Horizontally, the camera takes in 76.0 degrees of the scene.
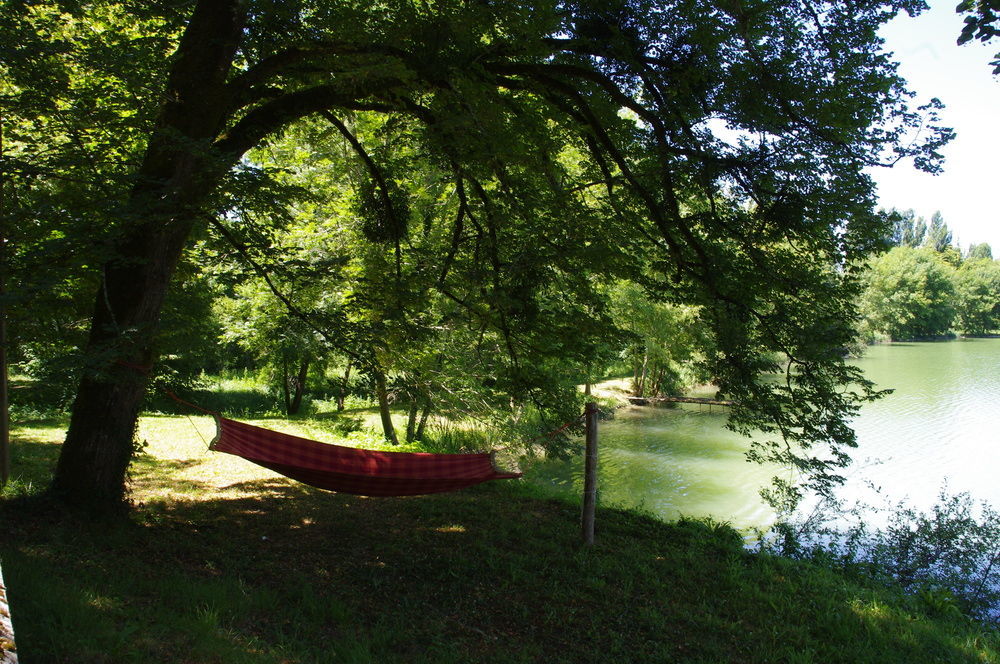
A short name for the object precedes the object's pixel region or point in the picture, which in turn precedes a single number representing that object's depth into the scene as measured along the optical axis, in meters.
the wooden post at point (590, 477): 4.44
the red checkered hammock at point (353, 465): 3.90
